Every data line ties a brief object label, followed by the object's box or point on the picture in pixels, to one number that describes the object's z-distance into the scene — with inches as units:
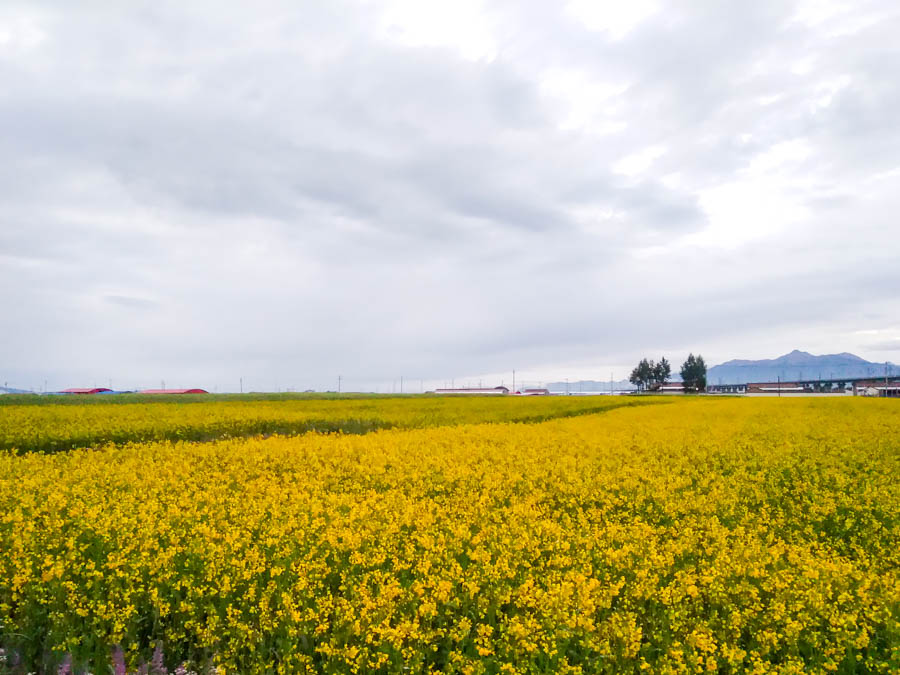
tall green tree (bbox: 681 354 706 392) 5206.7
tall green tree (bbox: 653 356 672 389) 5802.2
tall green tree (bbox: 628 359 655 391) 5802.2
